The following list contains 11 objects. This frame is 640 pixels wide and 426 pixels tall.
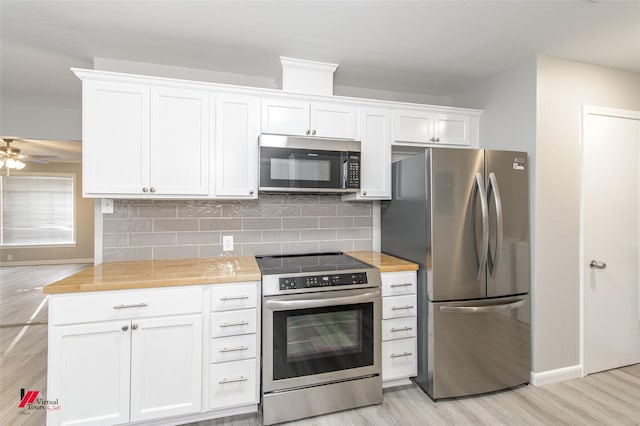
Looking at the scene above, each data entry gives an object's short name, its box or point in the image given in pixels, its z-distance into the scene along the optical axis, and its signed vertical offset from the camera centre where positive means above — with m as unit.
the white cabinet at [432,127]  2.71 +0.77
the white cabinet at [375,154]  2.61 +0.49
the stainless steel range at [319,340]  1.96 -0.85
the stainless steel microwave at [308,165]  2.28 +0.36
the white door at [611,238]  2.56 -0.21
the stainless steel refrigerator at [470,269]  2.20 -0.41
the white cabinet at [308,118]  2.39 +0.74
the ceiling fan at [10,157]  4.24 +0.78
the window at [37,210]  7.18 +0.02
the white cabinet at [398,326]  2.29 -0.85
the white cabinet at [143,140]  2.10 +0.50
